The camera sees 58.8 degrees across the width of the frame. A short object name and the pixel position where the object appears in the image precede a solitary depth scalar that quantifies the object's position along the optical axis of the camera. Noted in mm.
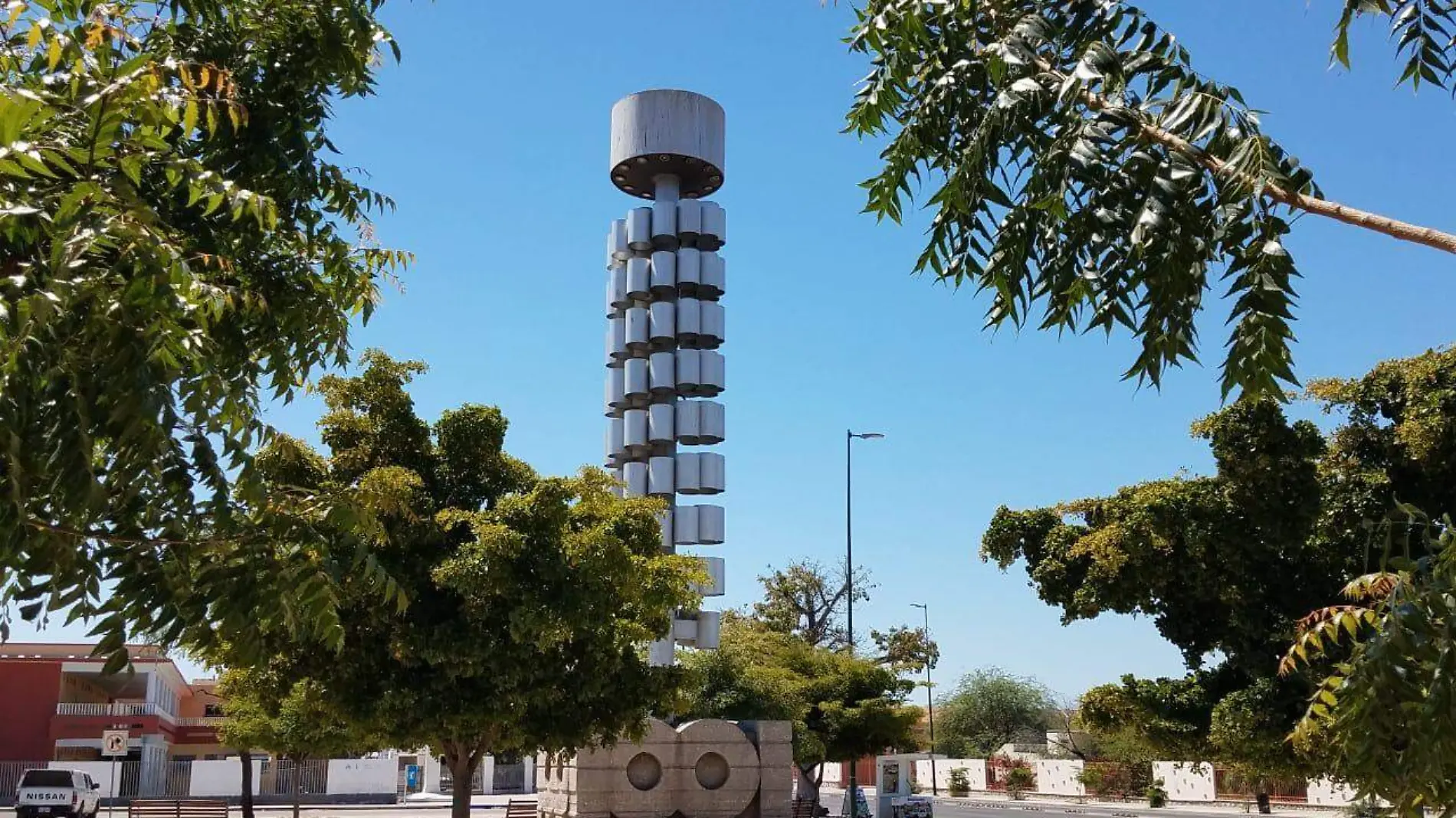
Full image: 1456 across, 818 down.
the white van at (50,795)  35188
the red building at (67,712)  52500
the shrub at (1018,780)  67062
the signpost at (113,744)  31859
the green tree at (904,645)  69188
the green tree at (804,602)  66562
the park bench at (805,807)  34253
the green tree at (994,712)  90812
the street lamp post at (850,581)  35750
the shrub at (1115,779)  61281
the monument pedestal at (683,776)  28891
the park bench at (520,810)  28772
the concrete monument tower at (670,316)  45219
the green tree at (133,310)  3561
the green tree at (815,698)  38031
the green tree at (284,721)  19875
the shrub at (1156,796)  55469
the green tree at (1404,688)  4328
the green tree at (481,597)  18266
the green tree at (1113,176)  3205
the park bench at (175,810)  32188
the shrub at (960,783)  70625
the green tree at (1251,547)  18266
